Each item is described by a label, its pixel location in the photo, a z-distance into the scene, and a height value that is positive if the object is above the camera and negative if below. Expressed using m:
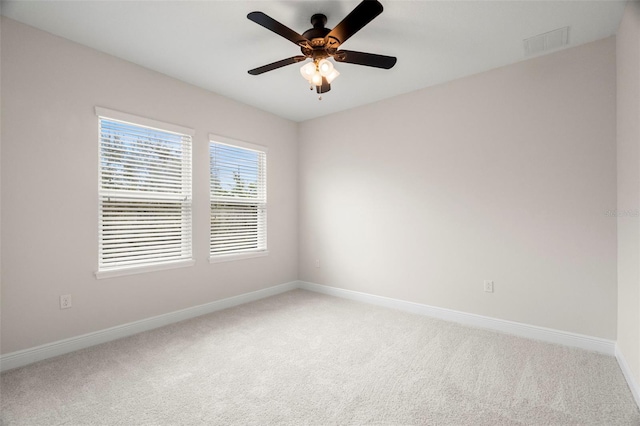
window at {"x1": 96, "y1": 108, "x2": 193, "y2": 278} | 2.91 +0.21
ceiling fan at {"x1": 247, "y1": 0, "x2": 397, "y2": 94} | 2.00 +1.23
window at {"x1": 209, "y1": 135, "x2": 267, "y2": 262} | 3.85 +0.21
